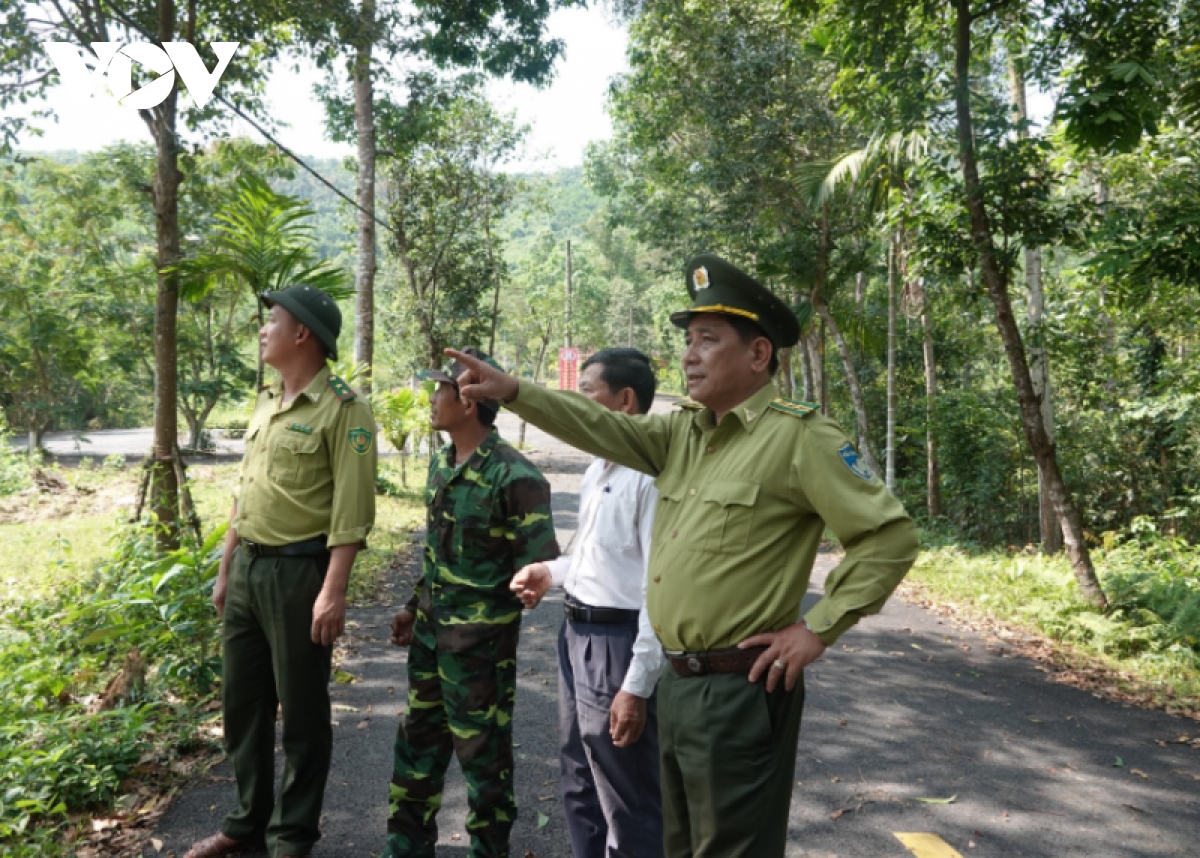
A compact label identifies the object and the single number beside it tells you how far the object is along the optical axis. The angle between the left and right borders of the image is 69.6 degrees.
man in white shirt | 2.77
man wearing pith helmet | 3.16
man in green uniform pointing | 2.01
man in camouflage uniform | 3.01
